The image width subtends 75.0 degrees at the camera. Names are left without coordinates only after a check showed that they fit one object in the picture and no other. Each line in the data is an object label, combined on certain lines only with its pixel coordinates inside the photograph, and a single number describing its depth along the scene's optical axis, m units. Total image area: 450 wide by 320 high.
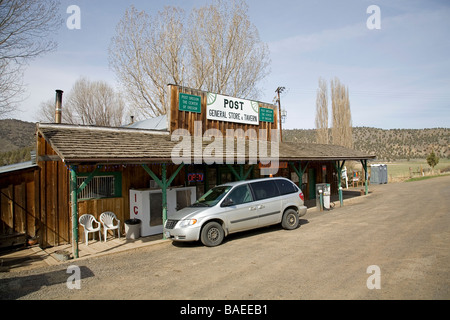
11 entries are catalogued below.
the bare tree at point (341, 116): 35.31
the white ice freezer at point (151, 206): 10.23
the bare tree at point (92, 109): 34.97
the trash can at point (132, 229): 9.97
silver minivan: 8.17
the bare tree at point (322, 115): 36.53
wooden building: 8.95
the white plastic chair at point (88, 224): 9.48
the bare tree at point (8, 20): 11.51
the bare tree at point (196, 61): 25.25
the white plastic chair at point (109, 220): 10.06
